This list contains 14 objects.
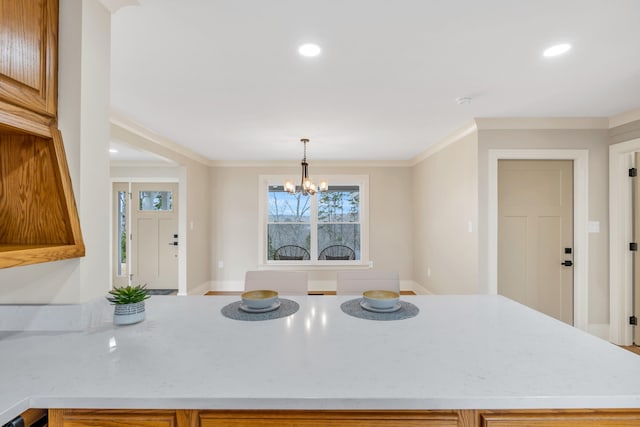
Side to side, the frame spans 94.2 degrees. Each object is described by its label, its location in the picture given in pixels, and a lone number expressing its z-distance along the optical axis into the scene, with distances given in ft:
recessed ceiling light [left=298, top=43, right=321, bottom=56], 5.82
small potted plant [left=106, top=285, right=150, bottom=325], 4.00
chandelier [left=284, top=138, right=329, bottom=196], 13.02
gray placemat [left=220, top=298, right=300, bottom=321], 4.36
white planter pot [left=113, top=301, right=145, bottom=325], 3.99
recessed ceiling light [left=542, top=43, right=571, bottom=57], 5.85
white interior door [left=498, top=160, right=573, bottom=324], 10.62
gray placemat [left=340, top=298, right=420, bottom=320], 4.41
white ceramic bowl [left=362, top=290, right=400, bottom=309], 4.63
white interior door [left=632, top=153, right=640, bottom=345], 9.72
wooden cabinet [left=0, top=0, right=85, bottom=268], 3.49
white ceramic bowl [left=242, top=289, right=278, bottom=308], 4.58
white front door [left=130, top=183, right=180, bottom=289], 17.24
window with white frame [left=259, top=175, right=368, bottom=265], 18.02
